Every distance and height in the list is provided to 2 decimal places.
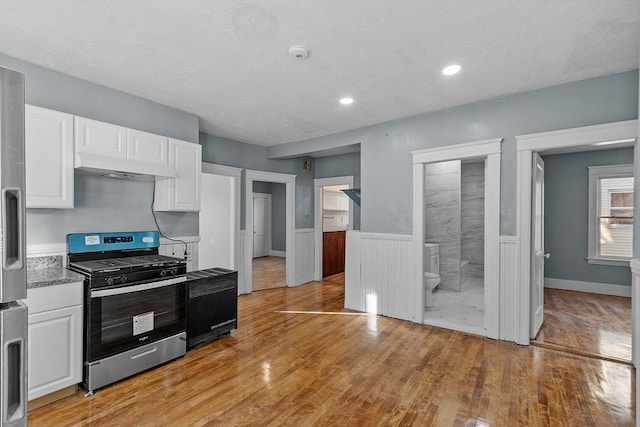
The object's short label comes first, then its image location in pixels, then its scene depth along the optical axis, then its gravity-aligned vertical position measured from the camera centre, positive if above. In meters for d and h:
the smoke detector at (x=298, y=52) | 2.29 +1.22
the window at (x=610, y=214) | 5.06 +0.02
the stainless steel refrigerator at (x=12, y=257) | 0.98 -0.14
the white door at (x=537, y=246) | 3.21 -0.34
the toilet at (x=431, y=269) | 4.43 -0.89
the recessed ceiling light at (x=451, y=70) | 2.60 +1.24
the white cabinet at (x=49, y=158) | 2.29 +0.42
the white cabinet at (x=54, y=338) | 2.08 -0.87
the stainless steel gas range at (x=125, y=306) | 2.32 -0.75
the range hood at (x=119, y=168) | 2.51 +0.40
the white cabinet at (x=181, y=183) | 3.22 +0.33
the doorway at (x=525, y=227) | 3.09 -0.12
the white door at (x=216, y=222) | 3.83 -0.10
